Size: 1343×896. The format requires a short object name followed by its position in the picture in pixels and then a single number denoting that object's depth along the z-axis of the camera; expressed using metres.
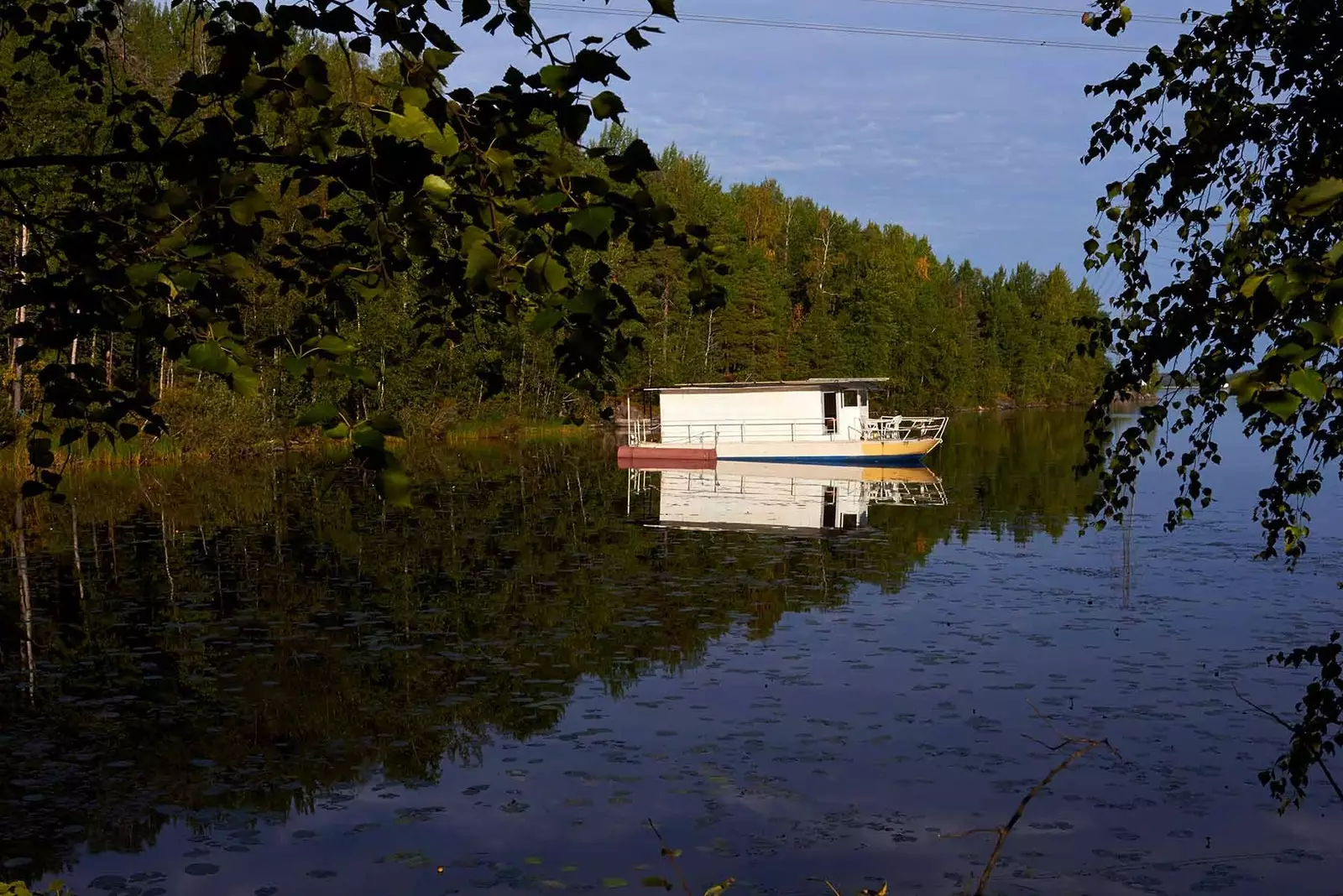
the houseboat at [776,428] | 41.97
